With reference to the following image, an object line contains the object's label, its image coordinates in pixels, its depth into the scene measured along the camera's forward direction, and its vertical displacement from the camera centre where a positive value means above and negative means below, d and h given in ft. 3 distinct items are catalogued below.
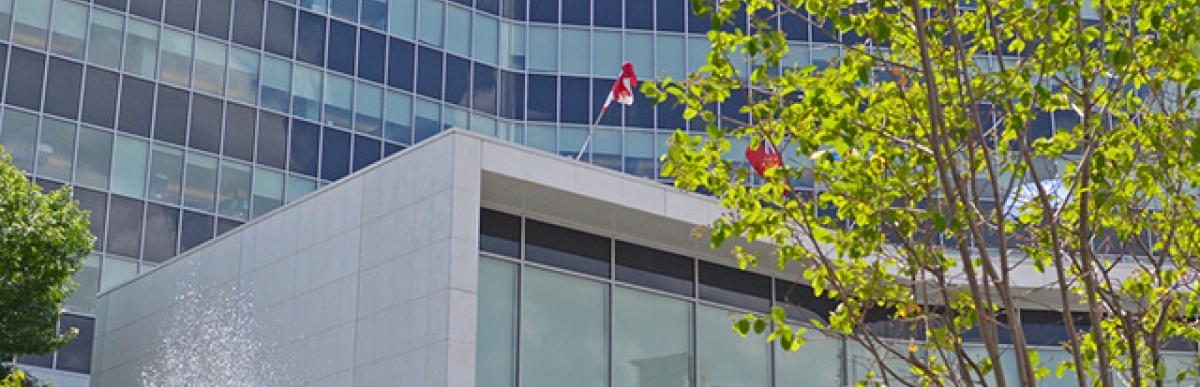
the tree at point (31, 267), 87.81 +17.95
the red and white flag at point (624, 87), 83.89 +25.31
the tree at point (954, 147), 40.63 +11.59
